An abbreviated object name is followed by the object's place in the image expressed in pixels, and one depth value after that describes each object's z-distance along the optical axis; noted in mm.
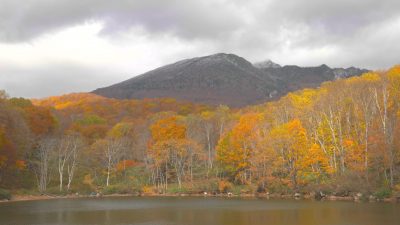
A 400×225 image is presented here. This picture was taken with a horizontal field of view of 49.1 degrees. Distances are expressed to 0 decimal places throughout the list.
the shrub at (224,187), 64925
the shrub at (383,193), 45000
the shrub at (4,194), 57719
